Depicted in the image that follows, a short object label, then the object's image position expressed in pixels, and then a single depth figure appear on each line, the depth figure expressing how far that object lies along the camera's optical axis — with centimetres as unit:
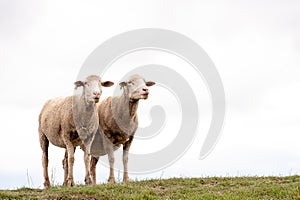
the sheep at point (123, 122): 1773
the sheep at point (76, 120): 1672
